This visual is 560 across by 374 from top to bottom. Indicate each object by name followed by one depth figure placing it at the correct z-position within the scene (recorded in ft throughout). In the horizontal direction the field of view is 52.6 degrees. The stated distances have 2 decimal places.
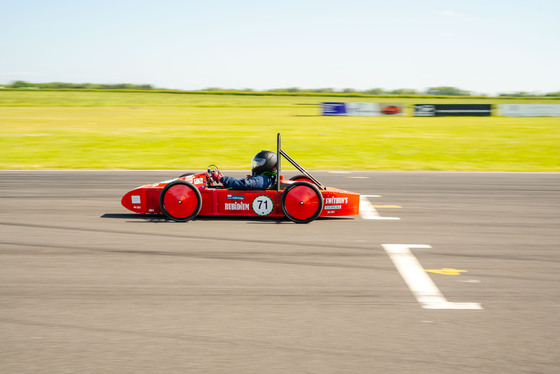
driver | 25.66
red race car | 25.26
